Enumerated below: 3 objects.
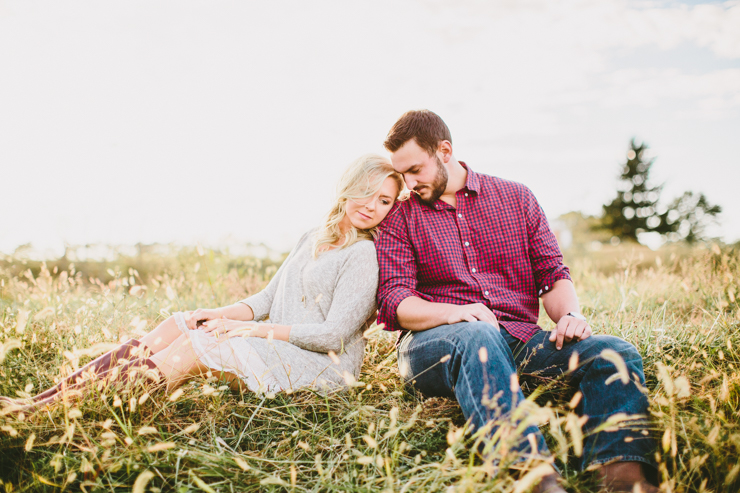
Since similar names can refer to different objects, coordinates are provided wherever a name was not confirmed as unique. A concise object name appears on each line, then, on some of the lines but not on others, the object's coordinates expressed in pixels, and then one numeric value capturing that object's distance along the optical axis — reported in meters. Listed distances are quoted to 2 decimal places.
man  1.92
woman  2.25
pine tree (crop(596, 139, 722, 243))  27.52
